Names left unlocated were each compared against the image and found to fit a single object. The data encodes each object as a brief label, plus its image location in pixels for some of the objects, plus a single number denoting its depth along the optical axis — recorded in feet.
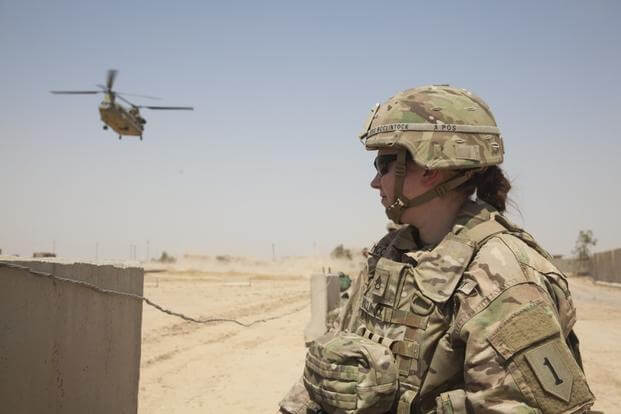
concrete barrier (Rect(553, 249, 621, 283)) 100.48
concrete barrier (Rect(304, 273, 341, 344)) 33.86
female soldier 5.55
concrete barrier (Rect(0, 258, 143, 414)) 7.70
